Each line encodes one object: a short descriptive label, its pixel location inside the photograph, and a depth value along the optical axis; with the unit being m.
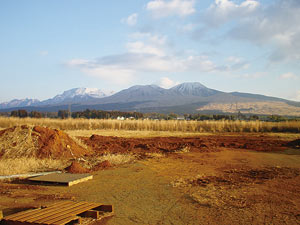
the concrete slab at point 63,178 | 7.83
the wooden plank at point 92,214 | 5.17
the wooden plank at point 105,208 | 5.50
